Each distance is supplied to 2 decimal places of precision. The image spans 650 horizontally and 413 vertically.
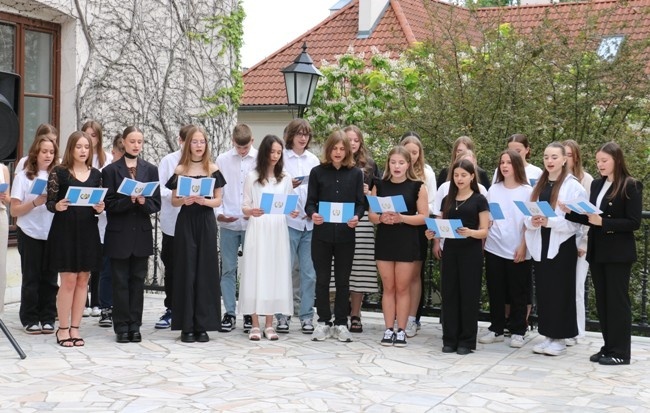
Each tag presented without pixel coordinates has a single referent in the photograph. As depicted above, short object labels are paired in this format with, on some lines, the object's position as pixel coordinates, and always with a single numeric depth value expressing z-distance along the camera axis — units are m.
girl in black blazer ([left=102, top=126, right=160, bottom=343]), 8.26
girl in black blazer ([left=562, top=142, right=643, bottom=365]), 7.63
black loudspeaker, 6.78
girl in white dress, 8.67
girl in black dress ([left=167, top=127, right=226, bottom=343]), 8.41
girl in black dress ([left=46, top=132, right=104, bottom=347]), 8.04
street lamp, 13.00
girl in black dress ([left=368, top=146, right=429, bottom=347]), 8.39
